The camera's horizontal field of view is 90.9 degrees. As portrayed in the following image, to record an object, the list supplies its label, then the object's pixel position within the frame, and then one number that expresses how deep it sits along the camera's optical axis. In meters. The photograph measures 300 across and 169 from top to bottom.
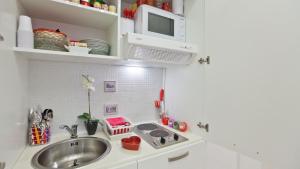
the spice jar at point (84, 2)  1.00
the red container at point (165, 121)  1.65
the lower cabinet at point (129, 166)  0.89
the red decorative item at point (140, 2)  1.33
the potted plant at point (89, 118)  1.26
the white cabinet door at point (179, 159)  1.00
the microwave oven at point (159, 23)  1.18
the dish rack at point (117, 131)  1.19
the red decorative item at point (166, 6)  1.45
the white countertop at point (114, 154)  0.86
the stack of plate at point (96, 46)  1.09
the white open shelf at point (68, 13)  0.95
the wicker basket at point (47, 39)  0.93
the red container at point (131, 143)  1.04
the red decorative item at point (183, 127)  1.43
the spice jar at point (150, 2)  1.38
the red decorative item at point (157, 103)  1.76
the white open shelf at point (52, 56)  0.86
